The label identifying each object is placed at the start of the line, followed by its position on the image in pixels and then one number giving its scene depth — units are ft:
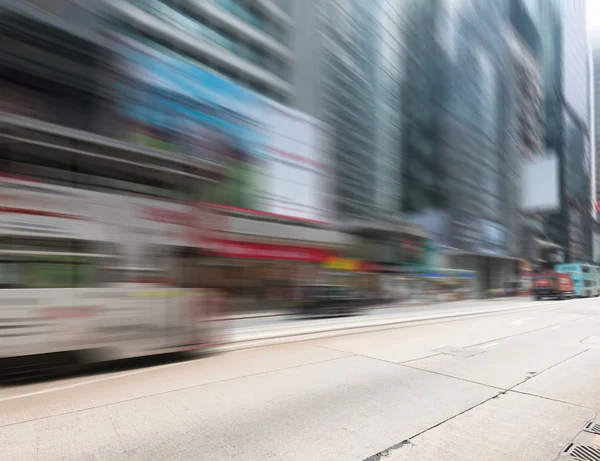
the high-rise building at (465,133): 128.98
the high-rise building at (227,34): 74.95
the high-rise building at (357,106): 97.50
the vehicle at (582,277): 114.42
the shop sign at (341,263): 76.22
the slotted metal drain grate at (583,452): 11.57
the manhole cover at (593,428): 13.62
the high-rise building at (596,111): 442.09
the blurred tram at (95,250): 18.86
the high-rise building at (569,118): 248.93
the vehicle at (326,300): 54.54
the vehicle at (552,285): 107.86
